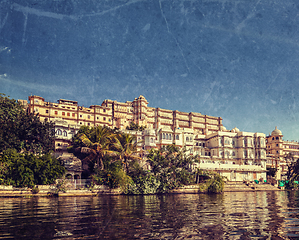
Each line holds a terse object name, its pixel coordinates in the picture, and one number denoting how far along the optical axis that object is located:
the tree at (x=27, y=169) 36.88
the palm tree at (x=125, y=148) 47.22
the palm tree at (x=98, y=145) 44.69
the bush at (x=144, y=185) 43.56
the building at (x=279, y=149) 95.22
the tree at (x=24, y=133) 43.56
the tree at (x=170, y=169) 47.78
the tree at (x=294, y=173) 72.38
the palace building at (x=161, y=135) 67.25
